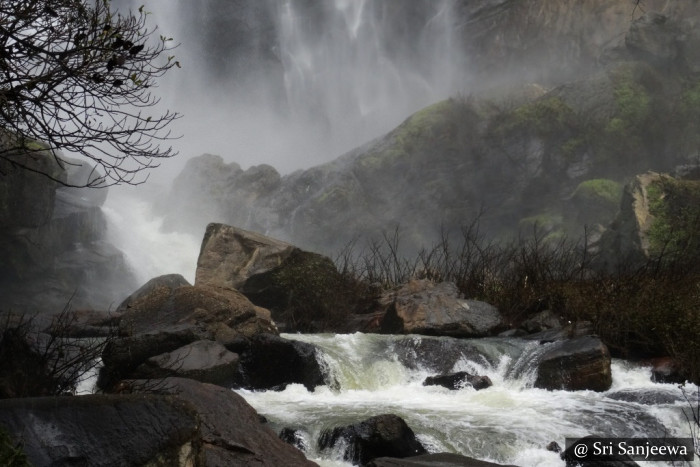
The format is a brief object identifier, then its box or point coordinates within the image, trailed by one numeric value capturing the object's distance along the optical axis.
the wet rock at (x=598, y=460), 5.51
